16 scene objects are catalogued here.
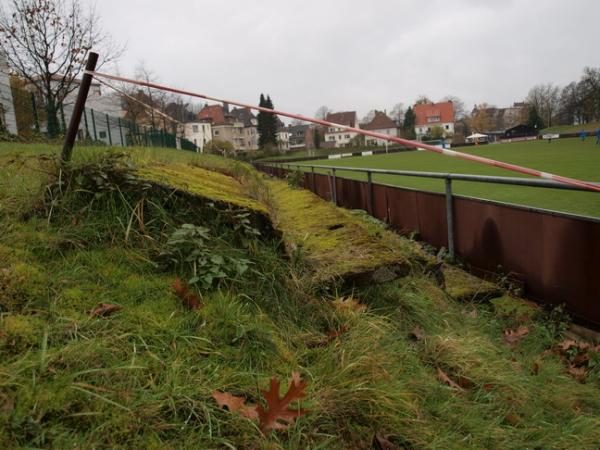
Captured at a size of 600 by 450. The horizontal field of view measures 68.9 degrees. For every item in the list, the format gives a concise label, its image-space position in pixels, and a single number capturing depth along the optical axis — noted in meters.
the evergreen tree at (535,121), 96.38
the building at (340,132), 126.38
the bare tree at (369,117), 136.38
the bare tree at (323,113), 132.01
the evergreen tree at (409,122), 114.12
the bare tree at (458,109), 131.50
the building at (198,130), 92.12
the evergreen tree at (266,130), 97.12
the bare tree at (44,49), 22.97
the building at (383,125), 125.75
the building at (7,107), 18.17
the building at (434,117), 123.31
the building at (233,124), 106.69
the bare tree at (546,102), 104.19
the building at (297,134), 135.62
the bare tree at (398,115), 136.30
